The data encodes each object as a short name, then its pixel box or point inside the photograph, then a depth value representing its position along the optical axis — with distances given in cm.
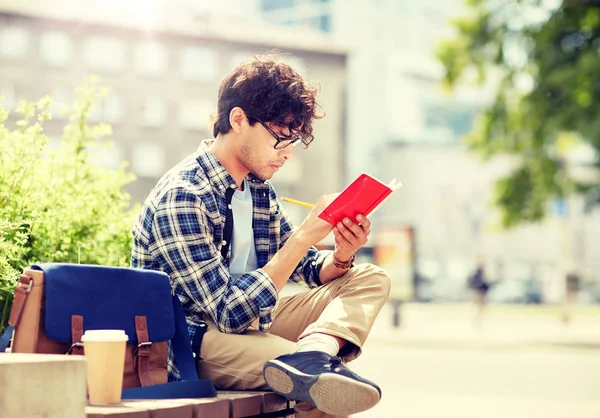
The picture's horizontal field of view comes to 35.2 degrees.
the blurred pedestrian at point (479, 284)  2538
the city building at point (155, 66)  4956
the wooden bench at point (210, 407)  241
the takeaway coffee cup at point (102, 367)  253
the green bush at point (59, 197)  387
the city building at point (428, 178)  6519
